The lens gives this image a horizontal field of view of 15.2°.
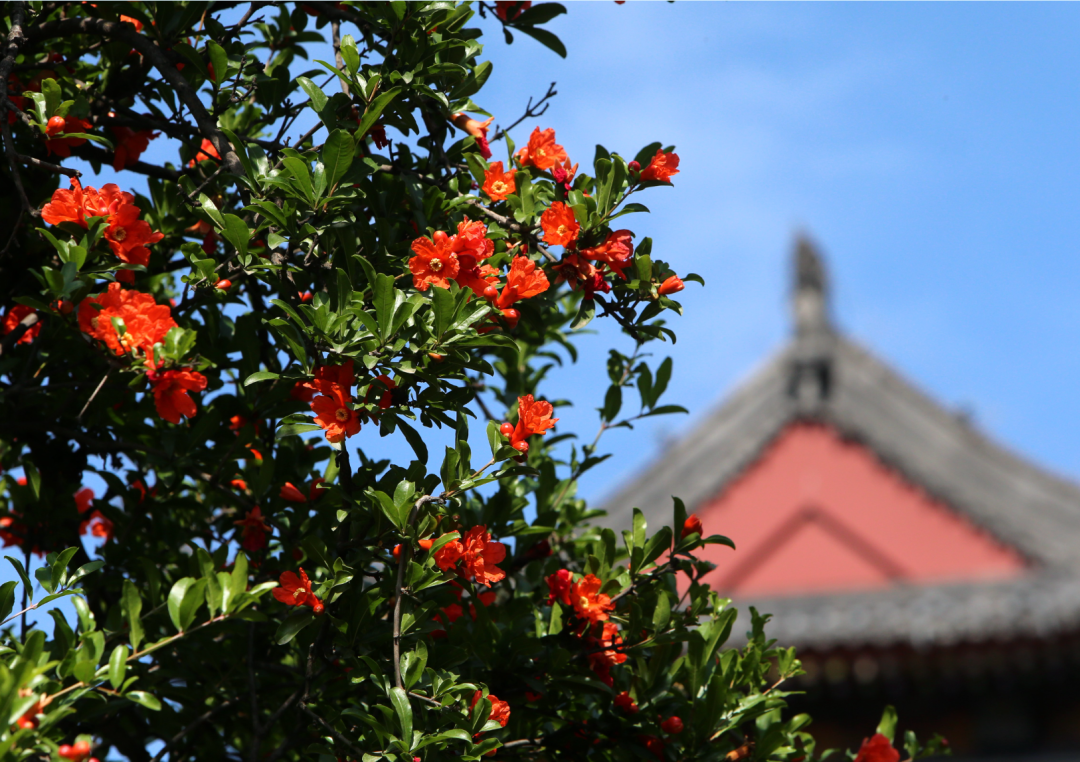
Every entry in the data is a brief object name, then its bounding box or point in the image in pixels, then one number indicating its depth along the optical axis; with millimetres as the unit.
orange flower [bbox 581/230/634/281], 3927
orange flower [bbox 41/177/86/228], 3916
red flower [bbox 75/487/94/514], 4256
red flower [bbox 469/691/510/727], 3875
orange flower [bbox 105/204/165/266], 3936
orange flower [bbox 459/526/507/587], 3885
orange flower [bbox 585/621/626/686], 4038
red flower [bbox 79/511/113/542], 4305
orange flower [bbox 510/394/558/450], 3879
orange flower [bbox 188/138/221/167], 4202
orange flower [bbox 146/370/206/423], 3896
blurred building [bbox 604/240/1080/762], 9366
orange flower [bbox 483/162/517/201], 3974
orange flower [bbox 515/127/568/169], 3989
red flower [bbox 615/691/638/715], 4045
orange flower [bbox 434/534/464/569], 3866
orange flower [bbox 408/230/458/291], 3854
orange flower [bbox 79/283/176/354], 3890
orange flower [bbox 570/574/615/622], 4042
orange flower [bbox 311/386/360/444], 3825
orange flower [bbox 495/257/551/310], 3880
